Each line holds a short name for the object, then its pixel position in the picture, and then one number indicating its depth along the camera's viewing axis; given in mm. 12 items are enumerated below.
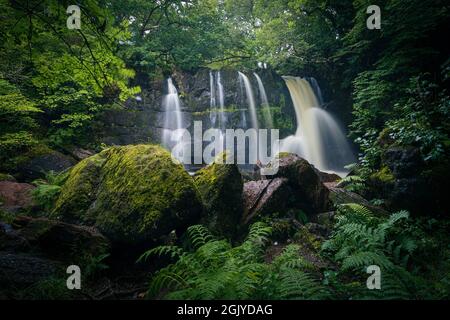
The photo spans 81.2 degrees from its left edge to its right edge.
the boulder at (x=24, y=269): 3176
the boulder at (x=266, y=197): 5543
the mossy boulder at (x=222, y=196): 5070
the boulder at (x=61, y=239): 3877
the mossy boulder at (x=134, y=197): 4285
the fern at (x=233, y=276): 2645
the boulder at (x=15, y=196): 5625
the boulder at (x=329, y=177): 10334
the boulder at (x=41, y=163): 8597
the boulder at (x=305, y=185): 6297
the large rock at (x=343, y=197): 6926
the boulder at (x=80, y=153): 10358
